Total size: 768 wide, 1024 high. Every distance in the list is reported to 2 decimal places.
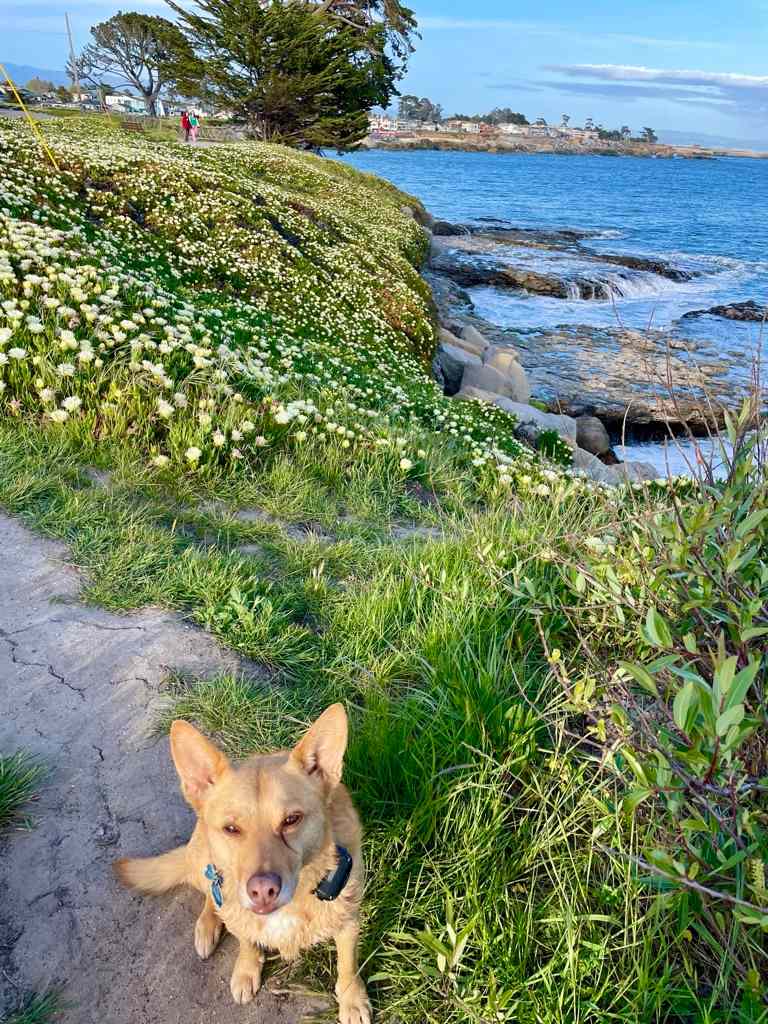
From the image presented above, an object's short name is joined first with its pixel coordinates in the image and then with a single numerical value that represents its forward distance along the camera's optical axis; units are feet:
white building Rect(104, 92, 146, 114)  195.21
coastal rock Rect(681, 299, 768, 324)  92.71
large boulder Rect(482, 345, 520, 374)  59.31
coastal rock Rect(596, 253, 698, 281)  122.31
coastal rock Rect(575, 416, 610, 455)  51.39
